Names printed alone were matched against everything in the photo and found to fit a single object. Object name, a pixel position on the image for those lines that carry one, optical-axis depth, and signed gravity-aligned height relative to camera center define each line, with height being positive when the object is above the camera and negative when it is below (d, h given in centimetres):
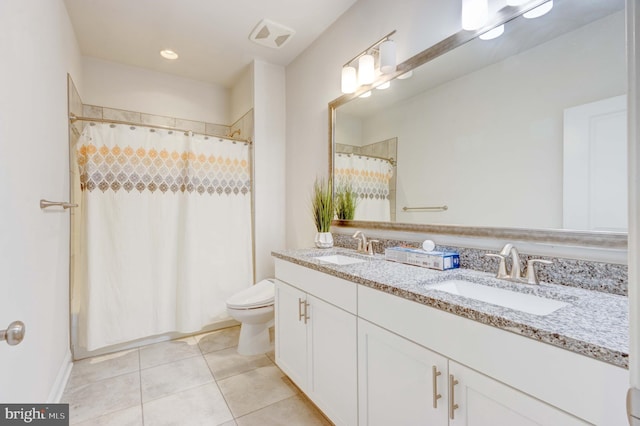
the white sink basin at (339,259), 176 -29
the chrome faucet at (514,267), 107 -21
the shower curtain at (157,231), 213 -14
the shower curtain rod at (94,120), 206 +68
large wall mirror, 96 +33
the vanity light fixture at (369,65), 163 +89
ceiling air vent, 219 +139
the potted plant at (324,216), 206 -3
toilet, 210 -75
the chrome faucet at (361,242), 187 -19
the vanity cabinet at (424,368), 63 -46
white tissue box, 130 -22
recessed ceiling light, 256 +142
